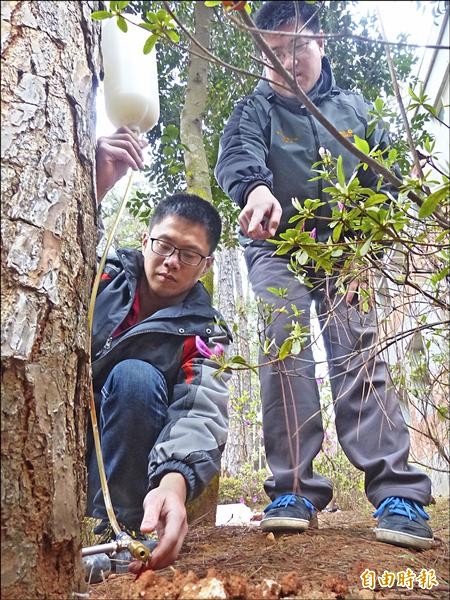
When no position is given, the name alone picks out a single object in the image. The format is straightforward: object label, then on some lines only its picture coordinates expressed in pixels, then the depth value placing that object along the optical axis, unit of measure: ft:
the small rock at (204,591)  2.07
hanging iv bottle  3.31
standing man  4.15
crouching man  3.68
